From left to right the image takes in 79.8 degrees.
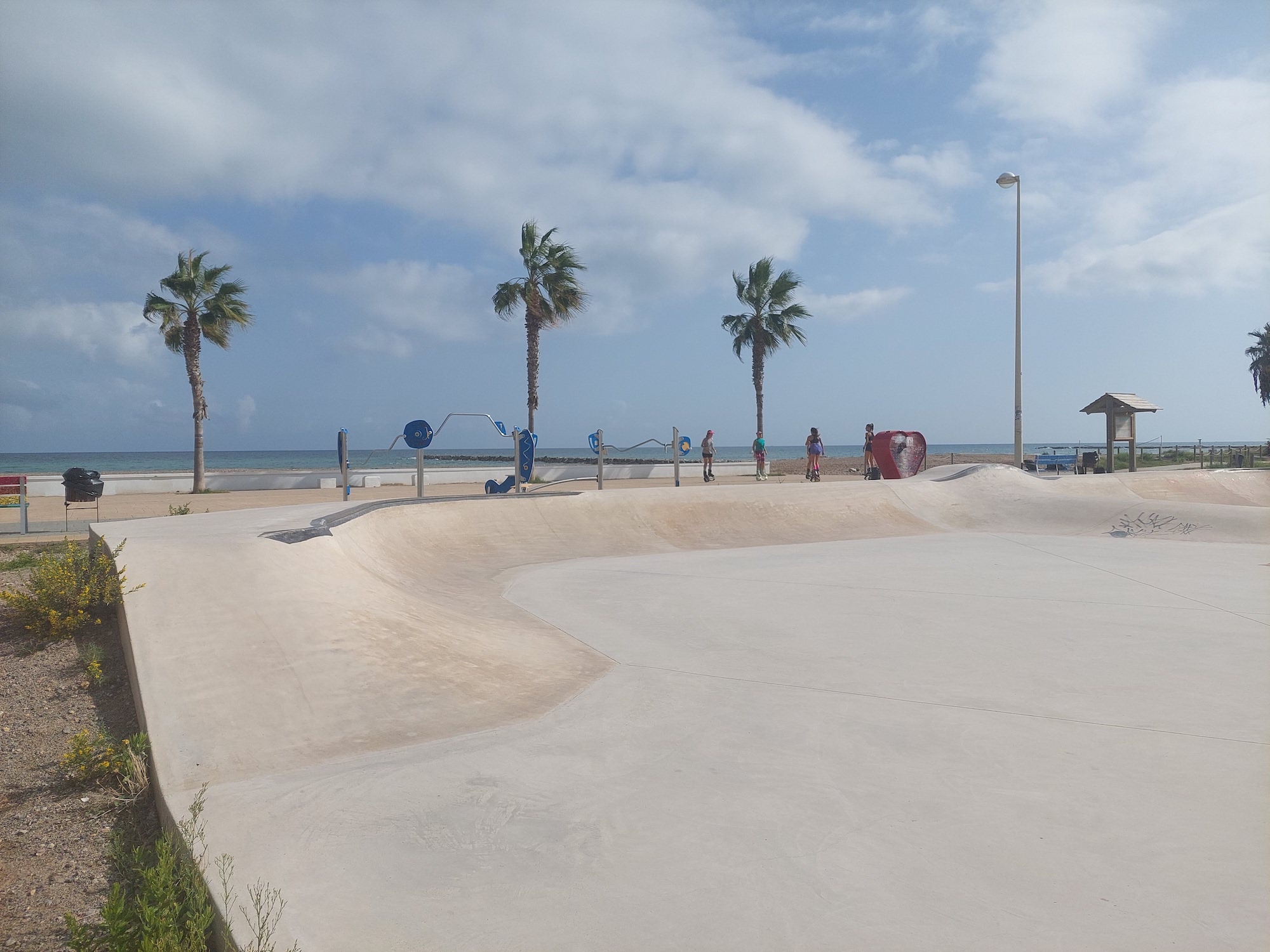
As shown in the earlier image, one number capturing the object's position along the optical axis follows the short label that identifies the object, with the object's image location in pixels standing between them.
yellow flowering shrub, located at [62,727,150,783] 3.51
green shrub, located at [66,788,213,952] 2.27
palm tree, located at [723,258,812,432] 28.27
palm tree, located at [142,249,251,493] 21.66
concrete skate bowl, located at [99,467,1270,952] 2.54
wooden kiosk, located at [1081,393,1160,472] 20.16
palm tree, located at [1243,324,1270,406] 55.22
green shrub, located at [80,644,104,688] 4.41
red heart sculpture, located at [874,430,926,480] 20.39
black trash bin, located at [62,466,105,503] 12.25
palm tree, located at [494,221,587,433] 26.31
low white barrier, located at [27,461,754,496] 22.72
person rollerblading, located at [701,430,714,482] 22.23
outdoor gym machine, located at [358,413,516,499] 11.54
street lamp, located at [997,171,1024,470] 18.80
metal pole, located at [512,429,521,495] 13.27
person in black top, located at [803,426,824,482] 21.20
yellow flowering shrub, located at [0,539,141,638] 5.01
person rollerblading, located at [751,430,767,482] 24.83
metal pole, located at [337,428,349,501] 12.71
